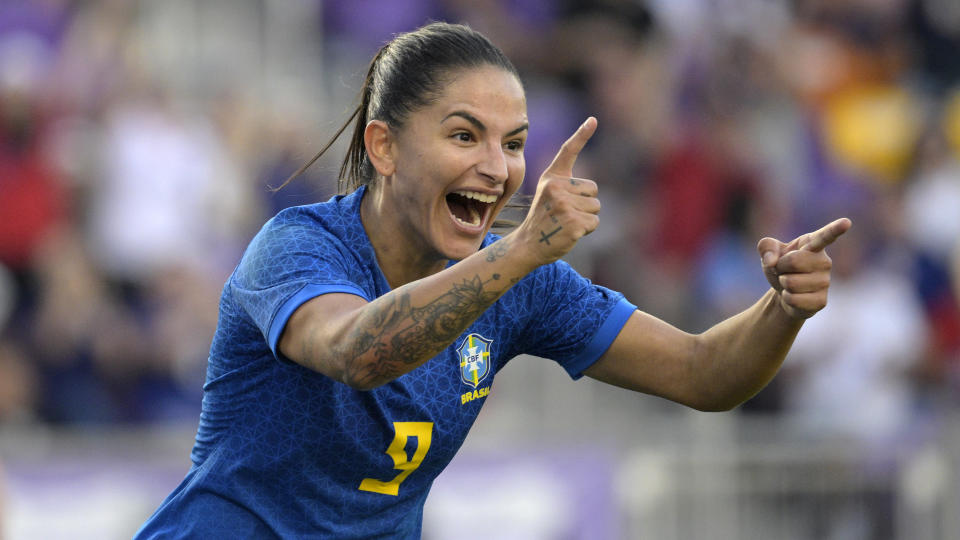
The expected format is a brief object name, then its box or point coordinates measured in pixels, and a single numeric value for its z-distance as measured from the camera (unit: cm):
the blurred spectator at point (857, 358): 1806
